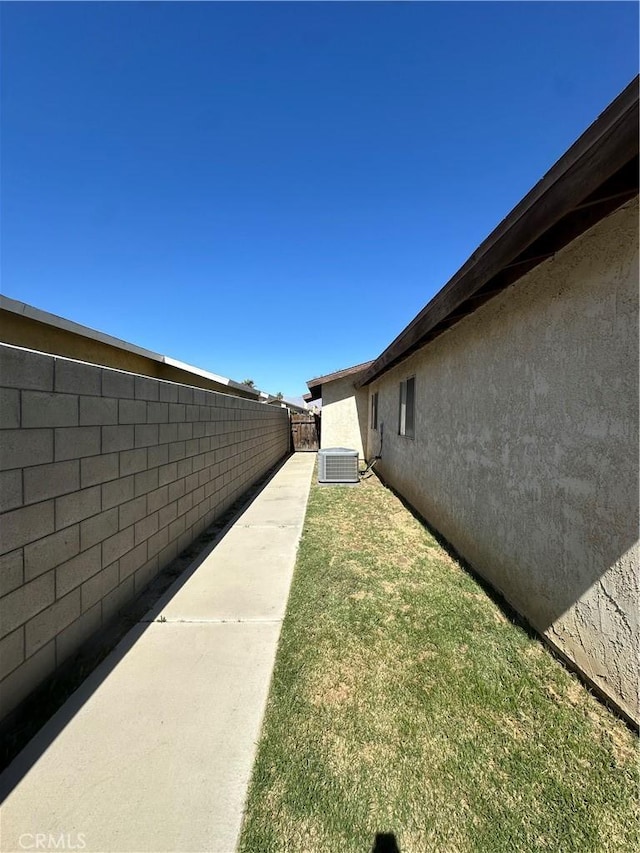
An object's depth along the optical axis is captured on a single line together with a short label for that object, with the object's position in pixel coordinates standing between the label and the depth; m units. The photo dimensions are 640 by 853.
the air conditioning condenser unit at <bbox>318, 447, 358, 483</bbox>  8.77
